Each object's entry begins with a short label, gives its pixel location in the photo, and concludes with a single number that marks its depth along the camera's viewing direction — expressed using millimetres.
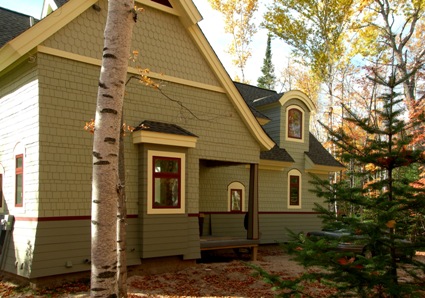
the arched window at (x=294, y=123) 17875
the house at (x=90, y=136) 8867
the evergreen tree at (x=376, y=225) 5242
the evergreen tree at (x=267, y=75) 50562
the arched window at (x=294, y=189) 17812
